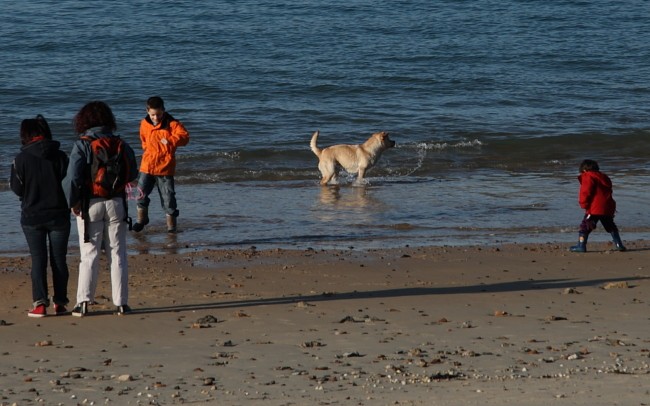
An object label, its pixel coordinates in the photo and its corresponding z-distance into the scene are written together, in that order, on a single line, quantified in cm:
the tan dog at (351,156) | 3069
